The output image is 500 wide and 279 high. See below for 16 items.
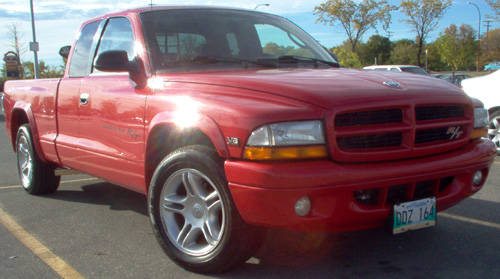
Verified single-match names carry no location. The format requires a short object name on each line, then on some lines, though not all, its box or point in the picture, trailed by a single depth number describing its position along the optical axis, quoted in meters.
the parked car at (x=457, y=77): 26.15
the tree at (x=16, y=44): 33.81
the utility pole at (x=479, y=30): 48.50
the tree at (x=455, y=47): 48.31
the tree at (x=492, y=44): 63.09
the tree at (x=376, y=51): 72.56
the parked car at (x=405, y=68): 20.67
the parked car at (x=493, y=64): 66.62
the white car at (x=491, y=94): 7.58
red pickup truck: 2.82
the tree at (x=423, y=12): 47.22
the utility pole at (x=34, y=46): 24.39
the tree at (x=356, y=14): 48.66
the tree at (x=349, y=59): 32.47
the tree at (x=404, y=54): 69.50
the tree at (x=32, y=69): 36.78
